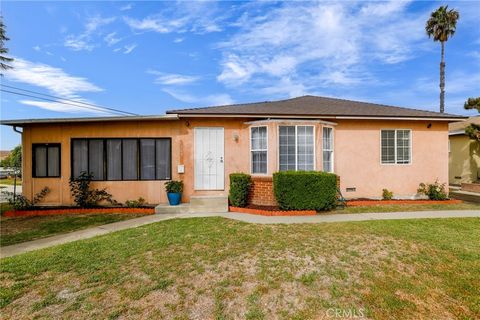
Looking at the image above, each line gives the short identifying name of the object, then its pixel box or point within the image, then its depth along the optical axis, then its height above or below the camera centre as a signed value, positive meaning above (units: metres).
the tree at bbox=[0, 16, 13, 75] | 11.26 +5.31
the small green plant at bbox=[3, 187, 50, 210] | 9.44 -1.49
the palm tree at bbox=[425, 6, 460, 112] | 20.91 +11.83
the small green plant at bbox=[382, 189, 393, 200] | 10.52 -1.47
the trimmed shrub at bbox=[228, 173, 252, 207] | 9.09 -1.02
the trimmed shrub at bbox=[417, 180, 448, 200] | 10.39 -1.29
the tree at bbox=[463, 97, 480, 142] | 13.72 +1.95
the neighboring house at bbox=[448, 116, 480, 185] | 15.98 +0.15
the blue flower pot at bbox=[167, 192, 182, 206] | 9.32 -1.37
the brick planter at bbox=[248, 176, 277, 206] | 9.22 -1.18
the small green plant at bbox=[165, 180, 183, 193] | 9.41 -0.95
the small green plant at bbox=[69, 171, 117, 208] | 9.69 -1.23
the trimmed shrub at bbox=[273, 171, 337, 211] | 8.34 -0.97
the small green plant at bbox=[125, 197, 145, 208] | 9.59 -1.62
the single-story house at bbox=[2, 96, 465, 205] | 9.91 +0.53
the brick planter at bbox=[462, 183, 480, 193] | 13.98 -1.56
